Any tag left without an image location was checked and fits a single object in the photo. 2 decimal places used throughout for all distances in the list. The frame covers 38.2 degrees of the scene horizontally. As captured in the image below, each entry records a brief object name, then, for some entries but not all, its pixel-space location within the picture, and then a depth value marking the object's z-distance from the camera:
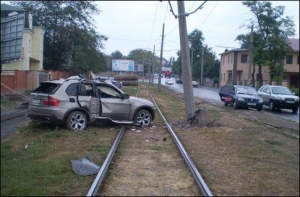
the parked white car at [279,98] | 26.97
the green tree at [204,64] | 96.59
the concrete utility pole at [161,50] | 49.33
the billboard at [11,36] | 15.91
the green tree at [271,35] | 58.09
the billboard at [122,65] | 95.56
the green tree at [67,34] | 50.53
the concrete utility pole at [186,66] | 15.91
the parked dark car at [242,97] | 26.44
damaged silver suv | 12.34
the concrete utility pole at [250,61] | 40.53
